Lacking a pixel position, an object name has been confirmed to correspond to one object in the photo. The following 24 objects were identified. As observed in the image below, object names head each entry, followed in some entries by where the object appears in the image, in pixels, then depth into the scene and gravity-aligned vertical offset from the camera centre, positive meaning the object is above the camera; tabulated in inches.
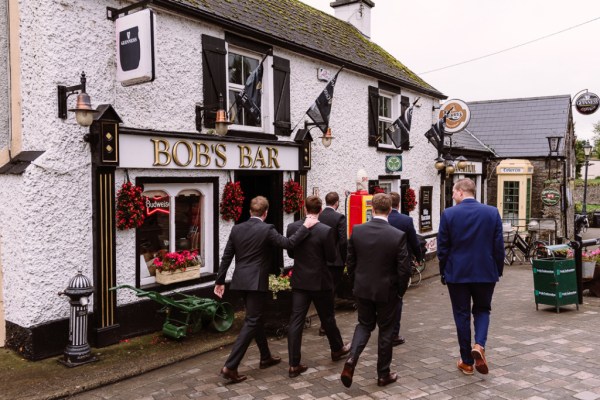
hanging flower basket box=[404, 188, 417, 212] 525.3 -17.8
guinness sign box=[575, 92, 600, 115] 725.3 +114.3
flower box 278.4 -52.0
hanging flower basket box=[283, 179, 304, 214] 361.1 -9.7
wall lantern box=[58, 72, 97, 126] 223.9 +35.5
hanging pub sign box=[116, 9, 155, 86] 233.0 +64.4
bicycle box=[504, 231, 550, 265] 565.0 -78.2
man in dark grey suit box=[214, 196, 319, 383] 201.8 -31.3
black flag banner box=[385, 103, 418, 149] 463.5 +50.8
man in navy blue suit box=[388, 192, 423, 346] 241.8 -24.7
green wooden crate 307.0 -61.7
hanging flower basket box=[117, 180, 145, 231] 253.0 -11.7
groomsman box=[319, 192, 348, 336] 261.4 -25.4
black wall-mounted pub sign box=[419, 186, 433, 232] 563.8 -29.7
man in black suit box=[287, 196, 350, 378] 205.6 -38.6
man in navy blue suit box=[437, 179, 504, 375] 199.0 -33.2
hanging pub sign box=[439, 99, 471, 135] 594.9 +80.4
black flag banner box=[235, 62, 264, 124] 308.2 +55.0
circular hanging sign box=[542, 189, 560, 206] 739.4 -22.0
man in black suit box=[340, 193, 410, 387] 188.4 -36.9
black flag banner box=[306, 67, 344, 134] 357.7 +53.7
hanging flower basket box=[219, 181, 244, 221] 313.6 -12.0
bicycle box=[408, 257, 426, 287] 438.4 -81.3
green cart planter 252.5 -70.3
